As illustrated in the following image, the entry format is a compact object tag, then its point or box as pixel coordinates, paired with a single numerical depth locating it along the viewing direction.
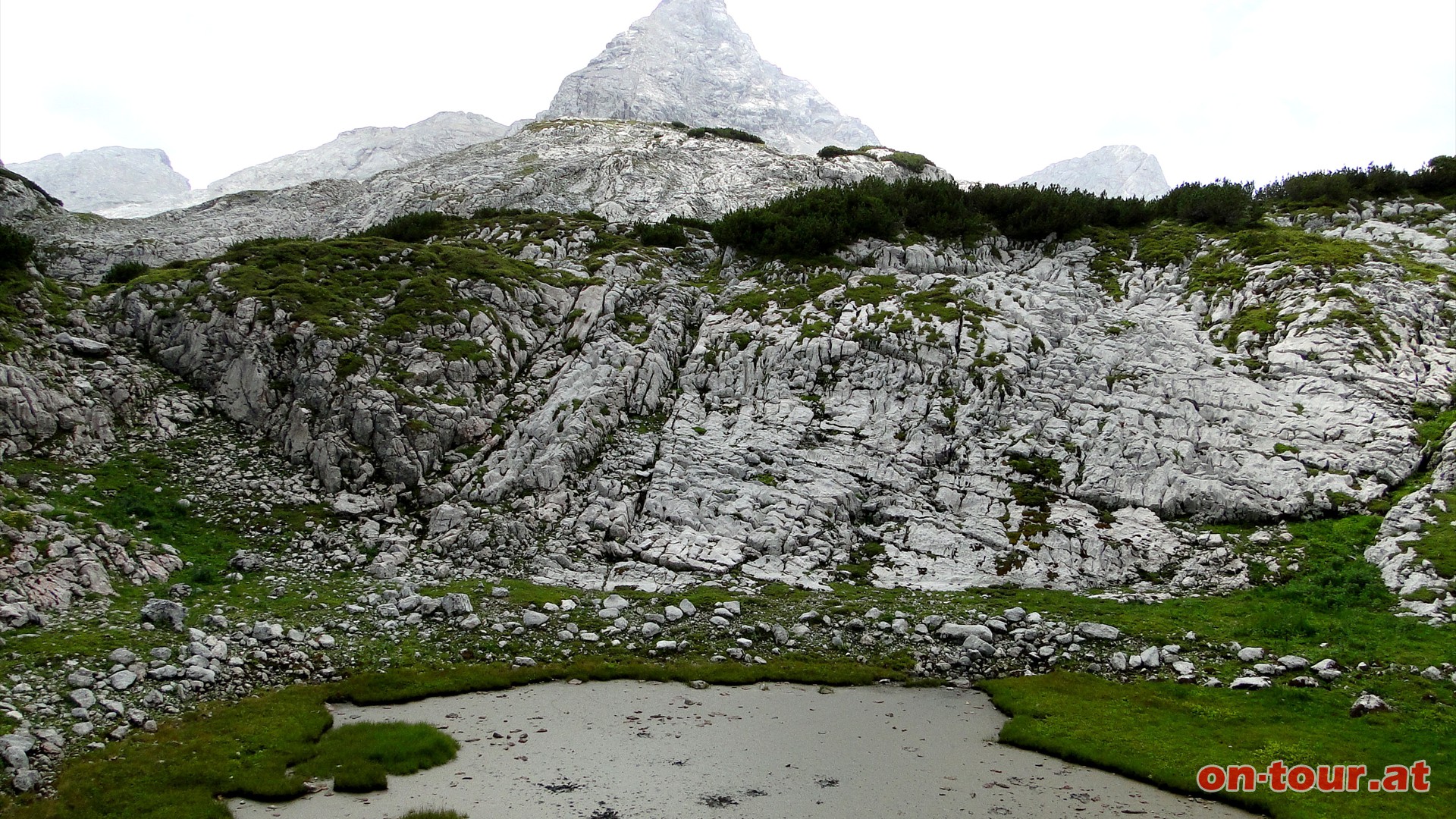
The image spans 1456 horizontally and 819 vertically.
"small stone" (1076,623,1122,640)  23.22
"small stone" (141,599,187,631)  20.27
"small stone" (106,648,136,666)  18.09
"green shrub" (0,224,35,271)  34.34
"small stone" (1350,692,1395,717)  18.09
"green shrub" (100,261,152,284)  44.28
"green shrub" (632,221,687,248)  51.75
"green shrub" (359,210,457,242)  54.09
